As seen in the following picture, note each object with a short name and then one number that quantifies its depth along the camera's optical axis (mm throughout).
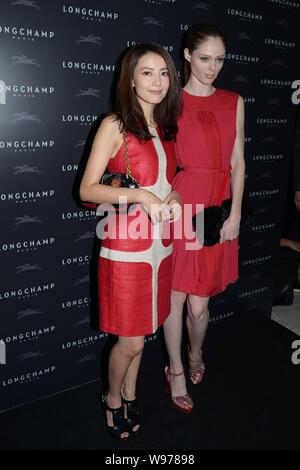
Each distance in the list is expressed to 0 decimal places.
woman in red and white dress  1749
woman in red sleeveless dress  2039
